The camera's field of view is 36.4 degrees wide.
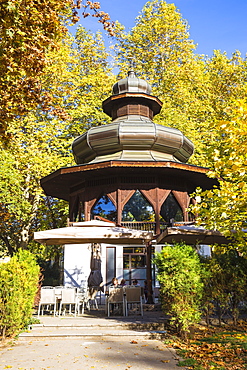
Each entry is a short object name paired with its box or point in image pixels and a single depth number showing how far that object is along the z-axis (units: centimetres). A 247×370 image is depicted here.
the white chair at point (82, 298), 1066
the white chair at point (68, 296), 1031
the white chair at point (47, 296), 1024
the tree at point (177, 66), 2784
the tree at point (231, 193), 682
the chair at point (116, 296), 1012
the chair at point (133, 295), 991
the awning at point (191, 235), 1002
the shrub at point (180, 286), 741
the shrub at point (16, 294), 736
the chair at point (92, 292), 1239
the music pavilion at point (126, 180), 1477
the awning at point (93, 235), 1078
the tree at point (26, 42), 682
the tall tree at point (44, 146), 1984
